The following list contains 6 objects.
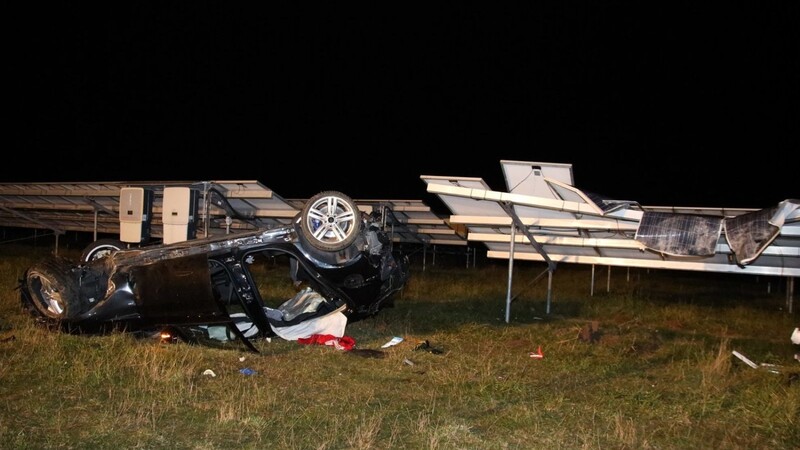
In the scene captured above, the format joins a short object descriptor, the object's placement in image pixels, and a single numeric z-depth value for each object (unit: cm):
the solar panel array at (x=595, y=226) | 721
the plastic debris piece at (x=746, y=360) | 747
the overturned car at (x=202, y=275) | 701
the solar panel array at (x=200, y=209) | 998
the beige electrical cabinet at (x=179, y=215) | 862
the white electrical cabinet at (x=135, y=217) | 910
